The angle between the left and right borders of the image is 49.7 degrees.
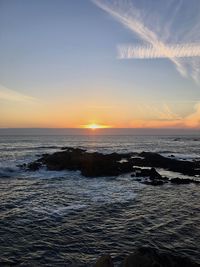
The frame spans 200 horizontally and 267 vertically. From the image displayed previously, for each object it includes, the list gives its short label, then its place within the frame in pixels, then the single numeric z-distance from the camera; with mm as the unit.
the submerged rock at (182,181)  20822
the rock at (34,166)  26989
